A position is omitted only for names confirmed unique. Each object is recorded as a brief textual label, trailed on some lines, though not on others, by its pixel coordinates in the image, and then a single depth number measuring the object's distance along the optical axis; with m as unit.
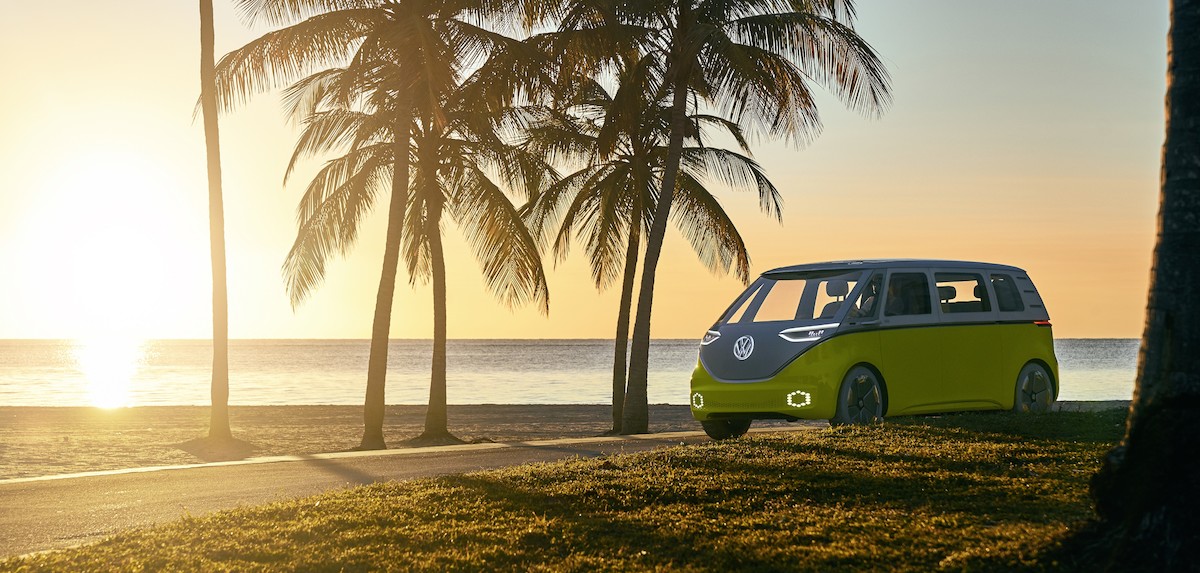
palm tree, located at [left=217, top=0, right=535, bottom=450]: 19.34
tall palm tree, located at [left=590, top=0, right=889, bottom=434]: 18.64
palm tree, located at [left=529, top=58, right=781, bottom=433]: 25.45
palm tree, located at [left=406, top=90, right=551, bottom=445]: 22.39
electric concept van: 11.90
